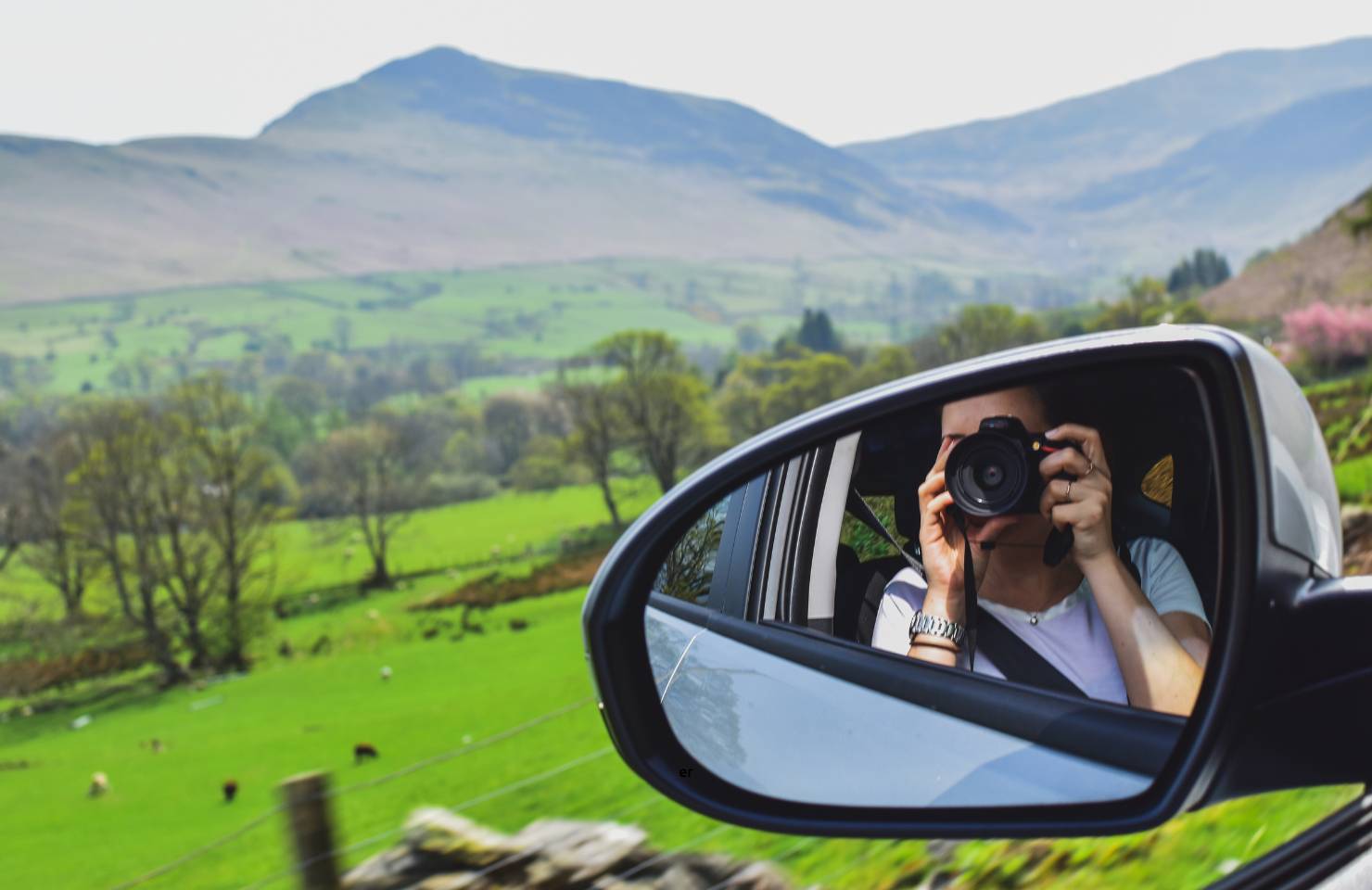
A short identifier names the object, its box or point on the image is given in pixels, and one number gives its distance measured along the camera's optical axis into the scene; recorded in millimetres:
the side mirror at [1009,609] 938
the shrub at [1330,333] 8969
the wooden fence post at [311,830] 3021
